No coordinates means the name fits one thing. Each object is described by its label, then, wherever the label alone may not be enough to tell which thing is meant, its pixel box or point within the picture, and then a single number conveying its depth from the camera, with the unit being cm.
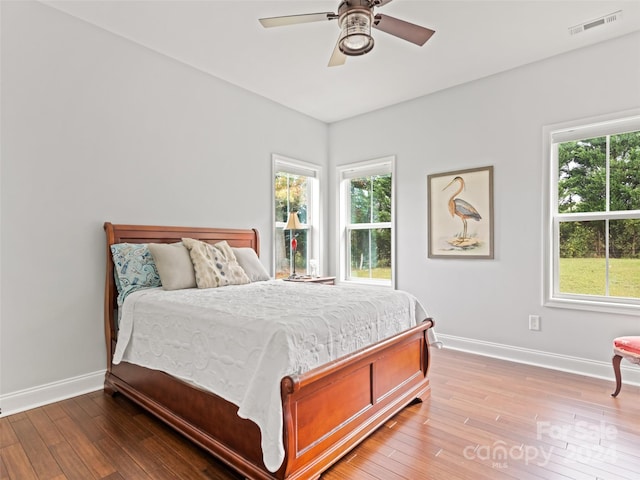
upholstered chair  244
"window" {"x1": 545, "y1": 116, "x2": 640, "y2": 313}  300
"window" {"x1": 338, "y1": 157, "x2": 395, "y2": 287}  460
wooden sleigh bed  162
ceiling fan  192
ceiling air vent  266
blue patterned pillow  270
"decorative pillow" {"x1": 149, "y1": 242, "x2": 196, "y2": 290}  269
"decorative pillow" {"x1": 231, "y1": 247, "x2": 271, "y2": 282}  332
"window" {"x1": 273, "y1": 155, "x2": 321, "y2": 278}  450
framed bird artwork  368
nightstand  395
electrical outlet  335
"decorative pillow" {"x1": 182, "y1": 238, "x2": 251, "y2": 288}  284
